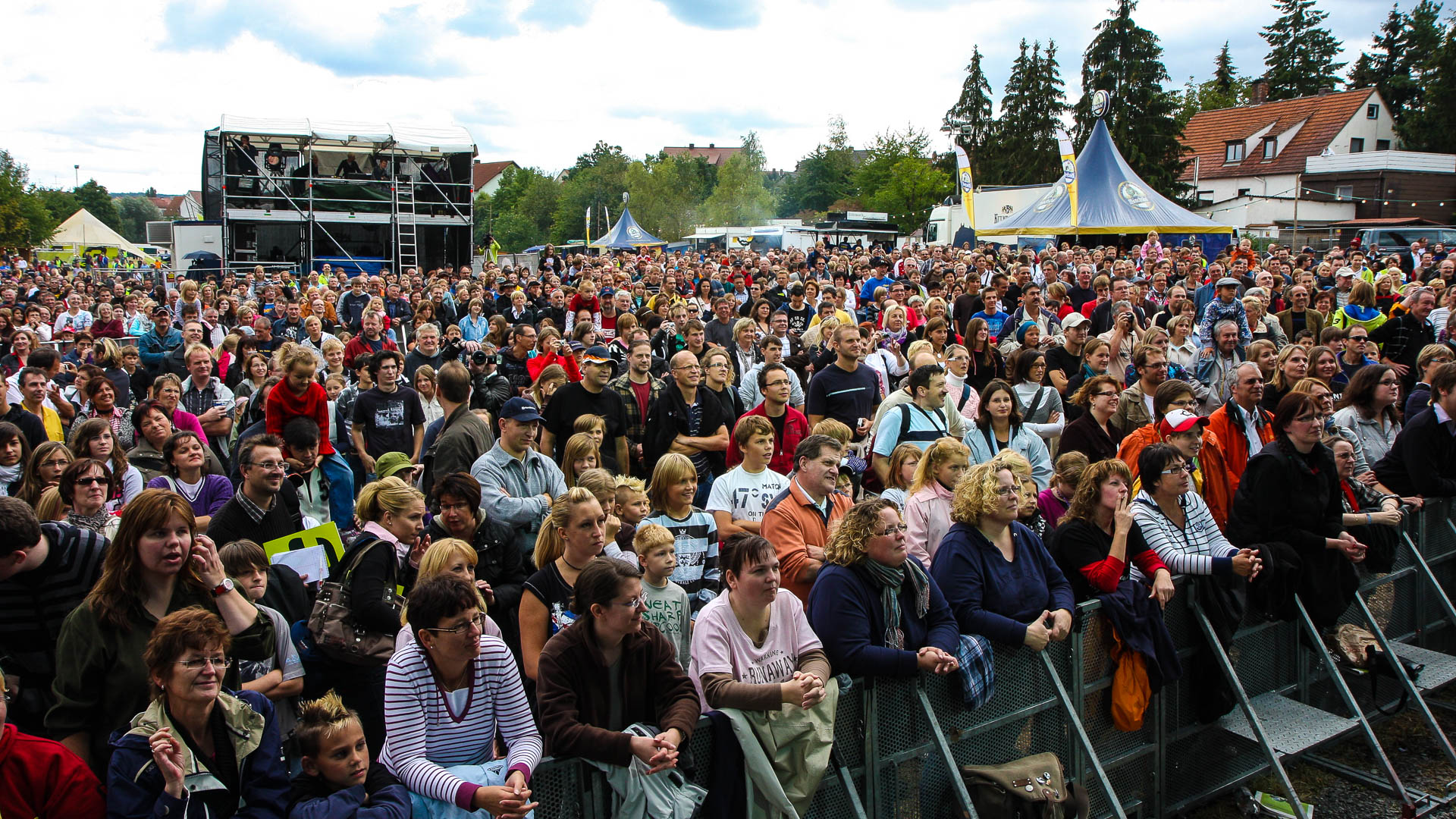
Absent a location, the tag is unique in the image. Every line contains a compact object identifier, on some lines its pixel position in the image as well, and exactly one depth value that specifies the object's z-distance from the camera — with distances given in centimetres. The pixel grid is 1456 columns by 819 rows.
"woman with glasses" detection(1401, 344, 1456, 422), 690
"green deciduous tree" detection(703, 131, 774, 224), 6812
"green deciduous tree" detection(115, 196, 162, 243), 11156
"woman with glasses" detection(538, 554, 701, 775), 317
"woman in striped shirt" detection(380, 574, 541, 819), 307
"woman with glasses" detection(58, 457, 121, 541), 443
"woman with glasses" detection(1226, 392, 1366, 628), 529
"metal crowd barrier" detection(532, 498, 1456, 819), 386
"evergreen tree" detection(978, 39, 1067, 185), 5294
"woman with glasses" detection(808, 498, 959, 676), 378
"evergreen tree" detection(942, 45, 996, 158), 5841
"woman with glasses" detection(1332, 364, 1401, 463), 671
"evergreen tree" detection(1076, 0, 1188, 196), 4516
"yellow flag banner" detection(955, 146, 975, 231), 2627
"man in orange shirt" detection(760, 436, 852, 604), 442
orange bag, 457
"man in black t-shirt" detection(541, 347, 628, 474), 667
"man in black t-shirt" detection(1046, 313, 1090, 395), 825
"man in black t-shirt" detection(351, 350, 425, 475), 697
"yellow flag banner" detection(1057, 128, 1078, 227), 2298
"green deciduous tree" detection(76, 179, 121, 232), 9512
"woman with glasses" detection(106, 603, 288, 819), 274
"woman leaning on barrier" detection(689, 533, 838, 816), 350
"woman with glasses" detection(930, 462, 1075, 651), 416
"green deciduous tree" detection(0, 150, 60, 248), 3781
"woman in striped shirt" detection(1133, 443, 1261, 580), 486
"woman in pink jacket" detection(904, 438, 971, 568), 471
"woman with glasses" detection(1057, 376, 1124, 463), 632
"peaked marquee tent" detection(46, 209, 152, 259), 5484
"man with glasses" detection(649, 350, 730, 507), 670
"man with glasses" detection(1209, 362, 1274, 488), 616
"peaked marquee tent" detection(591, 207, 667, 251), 4031
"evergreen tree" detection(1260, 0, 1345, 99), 6700
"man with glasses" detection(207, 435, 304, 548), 460
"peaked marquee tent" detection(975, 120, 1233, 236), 2291
